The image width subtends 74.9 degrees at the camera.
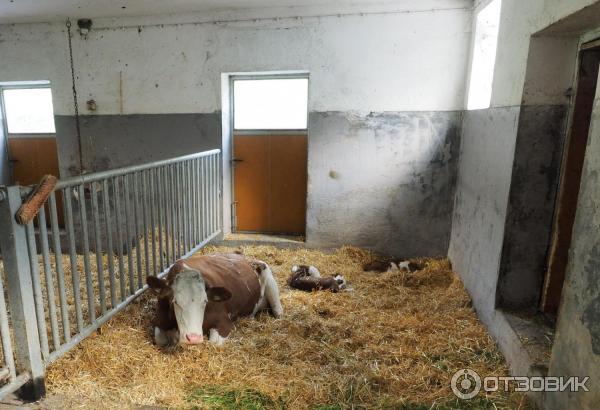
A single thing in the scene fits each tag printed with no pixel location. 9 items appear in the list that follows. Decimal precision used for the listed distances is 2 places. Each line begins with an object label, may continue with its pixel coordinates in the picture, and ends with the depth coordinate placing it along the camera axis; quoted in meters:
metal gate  1.97
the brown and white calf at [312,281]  3.88
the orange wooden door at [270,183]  5.19
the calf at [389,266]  4.36
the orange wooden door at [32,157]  5.87
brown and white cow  2.57
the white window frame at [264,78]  4.93
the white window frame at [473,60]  4.01
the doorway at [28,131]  5.73
